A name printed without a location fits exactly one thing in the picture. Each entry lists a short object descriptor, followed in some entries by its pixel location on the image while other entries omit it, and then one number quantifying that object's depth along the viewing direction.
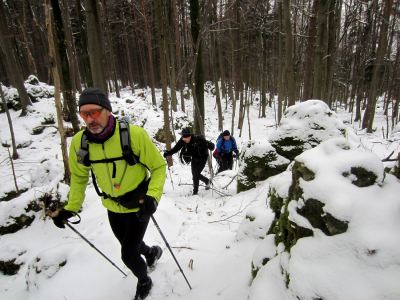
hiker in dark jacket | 7.10
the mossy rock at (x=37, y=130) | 14.91
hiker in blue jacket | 8.59
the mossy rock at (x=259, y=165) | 6.81
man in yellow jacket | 2.78
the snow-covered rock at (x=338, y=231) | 1.81
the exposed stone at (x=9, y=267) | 5.34
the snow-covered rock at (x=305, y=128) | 6.39
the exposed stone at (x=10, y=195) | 8.30
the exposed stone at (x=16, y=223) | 6.11
